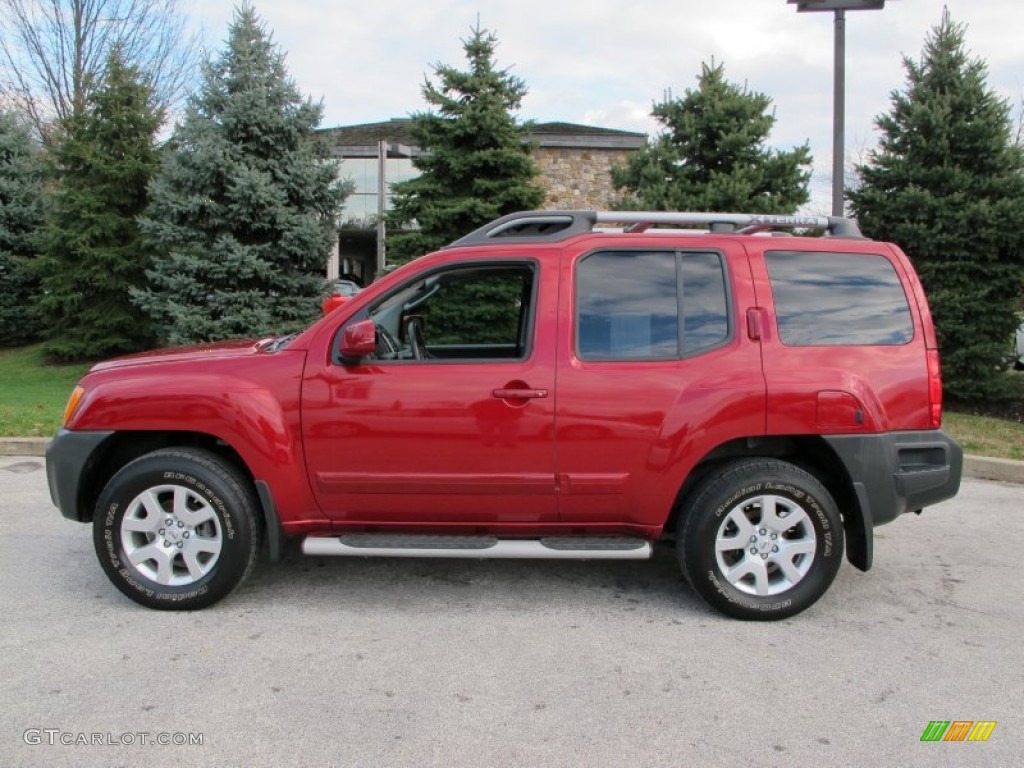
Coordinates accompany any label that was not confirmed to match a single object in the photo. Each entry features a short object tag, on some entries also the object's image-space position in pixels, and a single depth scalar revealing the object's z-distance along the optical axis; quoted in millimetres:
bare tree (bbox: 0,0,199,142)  23391
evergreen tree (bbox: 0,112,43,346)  16406
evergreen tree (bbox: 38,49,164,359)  13781
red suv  3742
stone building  21266
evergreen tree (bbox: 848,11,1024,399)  9527
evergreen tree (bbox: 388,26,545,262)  10656
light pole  7766
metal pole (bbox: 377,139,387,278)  24483
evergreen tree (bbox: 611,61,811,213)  9781
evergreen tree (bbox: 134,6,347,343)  10969
